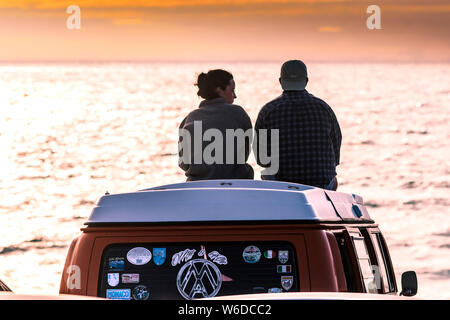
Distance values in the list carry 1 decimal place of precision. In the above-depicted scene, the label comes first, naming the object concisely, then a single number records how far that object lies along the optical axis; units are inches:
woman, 708.7
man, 713.0
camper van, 492.7
